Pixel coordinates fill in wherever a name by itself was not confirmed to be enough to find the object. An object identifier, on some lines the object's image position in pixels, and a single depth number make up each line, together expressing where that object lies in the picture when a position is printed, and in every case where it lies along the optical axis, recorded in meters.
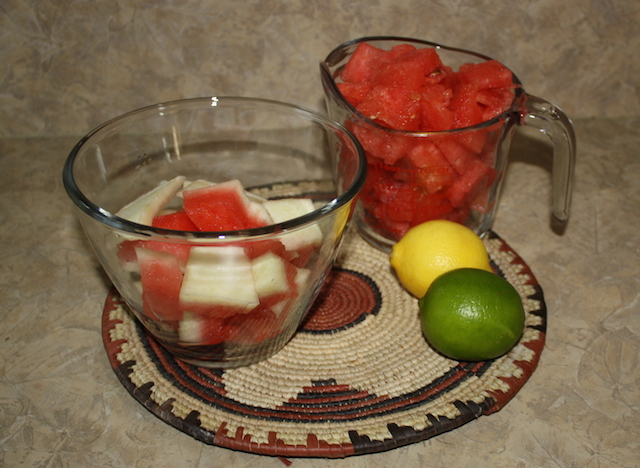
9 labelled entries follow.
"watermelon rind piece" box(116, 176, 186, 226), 0.88
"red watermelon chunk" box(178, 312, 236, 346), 0.83
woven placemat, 0.83
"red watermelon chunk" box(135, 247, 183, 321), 0.79
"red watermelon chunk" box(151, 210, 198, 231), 0.88
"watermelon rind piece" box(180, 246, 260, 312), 0.76
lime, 0.88
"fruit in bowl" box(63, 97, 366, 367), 0.77
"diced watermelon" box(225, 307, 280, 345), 0.85
